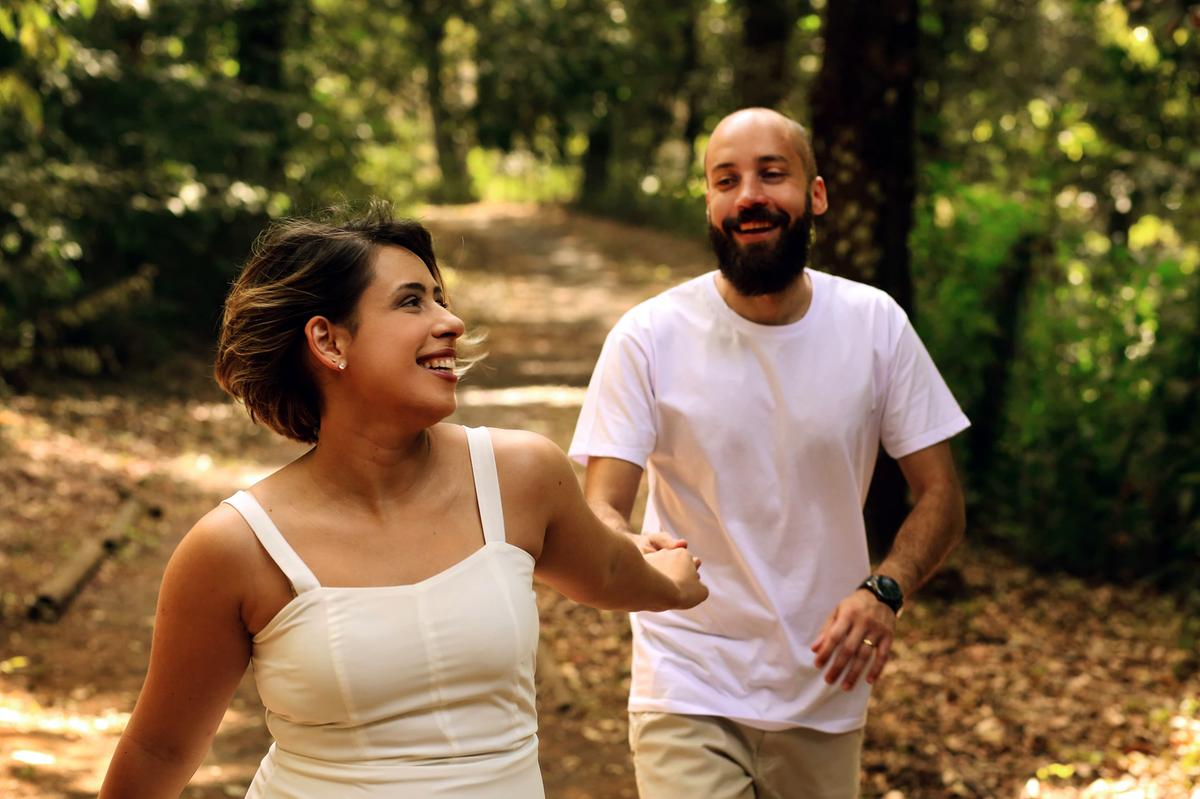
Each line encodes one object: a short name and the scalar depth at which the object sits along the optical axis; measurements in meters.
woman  2.37
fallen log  8.23
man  3.60
